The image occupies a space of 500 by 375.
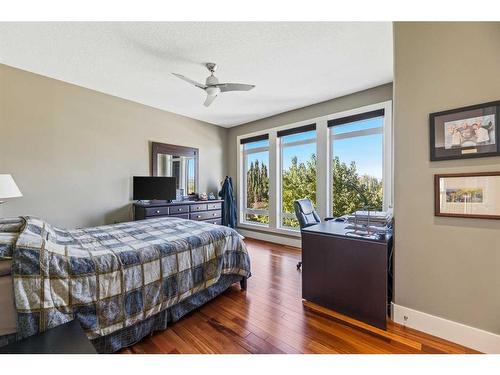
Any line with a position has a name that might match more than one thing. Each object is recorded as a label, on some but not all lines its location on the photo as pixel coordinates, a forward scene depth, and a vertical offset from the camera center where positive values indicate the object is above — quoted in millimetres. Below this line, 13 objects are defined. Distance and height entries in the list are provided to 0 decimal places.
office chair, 2778 -307
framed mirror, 3980 +523
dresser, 3477 -348
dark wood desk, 1713 -717
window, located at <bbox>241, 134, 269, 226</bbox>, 4781 +268
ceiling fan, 2406 +1185
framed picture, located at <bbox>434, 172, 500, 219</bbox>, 1418 -26
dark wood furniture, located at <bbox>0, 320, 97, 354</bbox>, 996 -746
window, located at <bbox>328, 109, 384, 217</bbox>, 3311 +495
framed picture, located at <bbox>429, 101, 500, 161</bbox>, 1417 +413
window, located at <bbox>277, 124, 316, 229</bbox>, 4059 +454
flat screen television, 3613 +45
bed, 1161 -587
